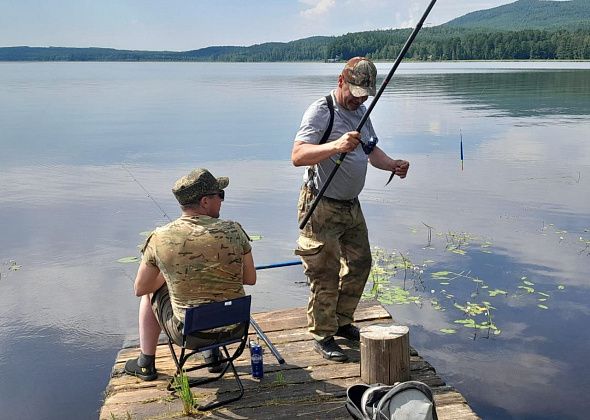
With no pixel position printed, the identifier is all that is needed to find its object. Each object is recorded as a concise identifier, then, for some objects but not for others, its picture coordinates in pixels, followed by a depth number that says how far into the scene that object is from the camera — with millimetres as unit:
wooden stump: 4418
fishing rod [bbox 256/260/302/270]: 5951
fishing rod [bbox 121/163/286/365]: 4945
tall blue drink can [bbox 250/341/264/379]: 4629
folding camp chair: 3908
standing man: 4453
